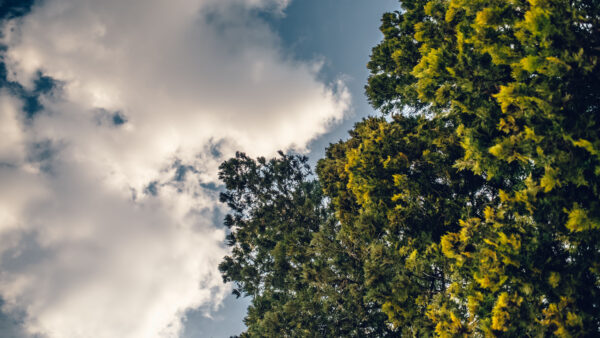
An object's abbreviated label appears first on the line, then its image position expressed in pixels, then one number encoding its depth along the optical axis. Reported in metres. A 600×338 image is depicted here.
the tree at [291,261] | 11.34
